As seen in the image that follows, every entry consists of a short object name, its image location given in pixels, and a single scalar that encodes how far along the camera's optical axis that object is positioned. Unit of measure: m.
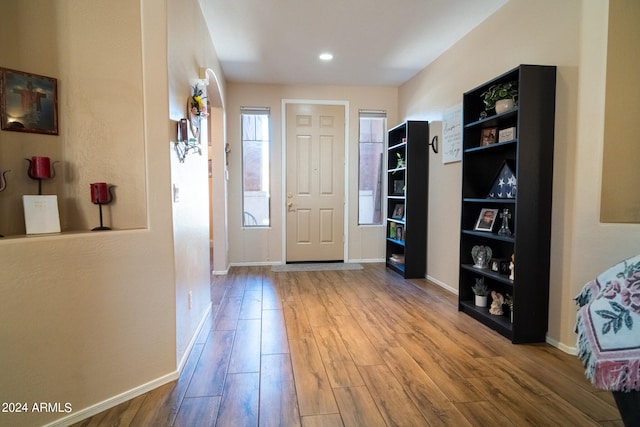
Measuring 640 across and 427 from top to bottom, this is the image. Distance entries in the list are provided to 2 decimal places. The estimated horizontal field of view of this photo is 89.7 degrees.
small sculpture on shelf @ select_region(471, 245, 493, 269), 2.73
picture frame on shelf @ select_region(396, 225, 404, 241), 4.31
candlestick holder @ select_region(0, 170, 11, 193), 1.41
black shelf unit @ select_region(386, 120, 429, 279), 3.90
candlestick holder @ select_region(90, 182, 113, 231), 1.63
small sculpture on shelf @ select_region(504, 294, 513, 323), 2.54
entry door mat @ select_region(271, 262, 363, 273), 4.48
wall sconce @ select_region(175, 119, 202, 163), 1.94
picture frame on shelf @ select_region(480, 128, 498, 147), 2.69
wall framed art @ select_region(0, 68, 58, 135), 1.48
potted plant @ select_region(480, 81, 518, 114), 2.38
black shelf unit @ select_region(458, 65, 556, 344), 2.19
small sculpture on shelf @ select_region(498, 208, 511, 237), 2.48
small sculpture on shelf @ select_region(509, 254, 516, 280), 2.32
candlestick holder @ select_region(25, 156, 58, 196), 1.50
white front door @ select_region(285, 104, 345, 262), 4.72
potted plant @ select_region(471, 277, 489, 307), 2.76
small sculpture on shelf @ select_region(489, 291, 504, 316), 2.58
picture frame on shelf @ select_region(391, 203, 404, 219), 4.40
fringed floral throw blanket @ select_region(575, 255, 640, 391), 1.02
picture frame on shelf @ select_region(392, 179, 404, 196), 4.32
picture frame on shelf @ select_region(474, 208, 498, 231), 2.68
